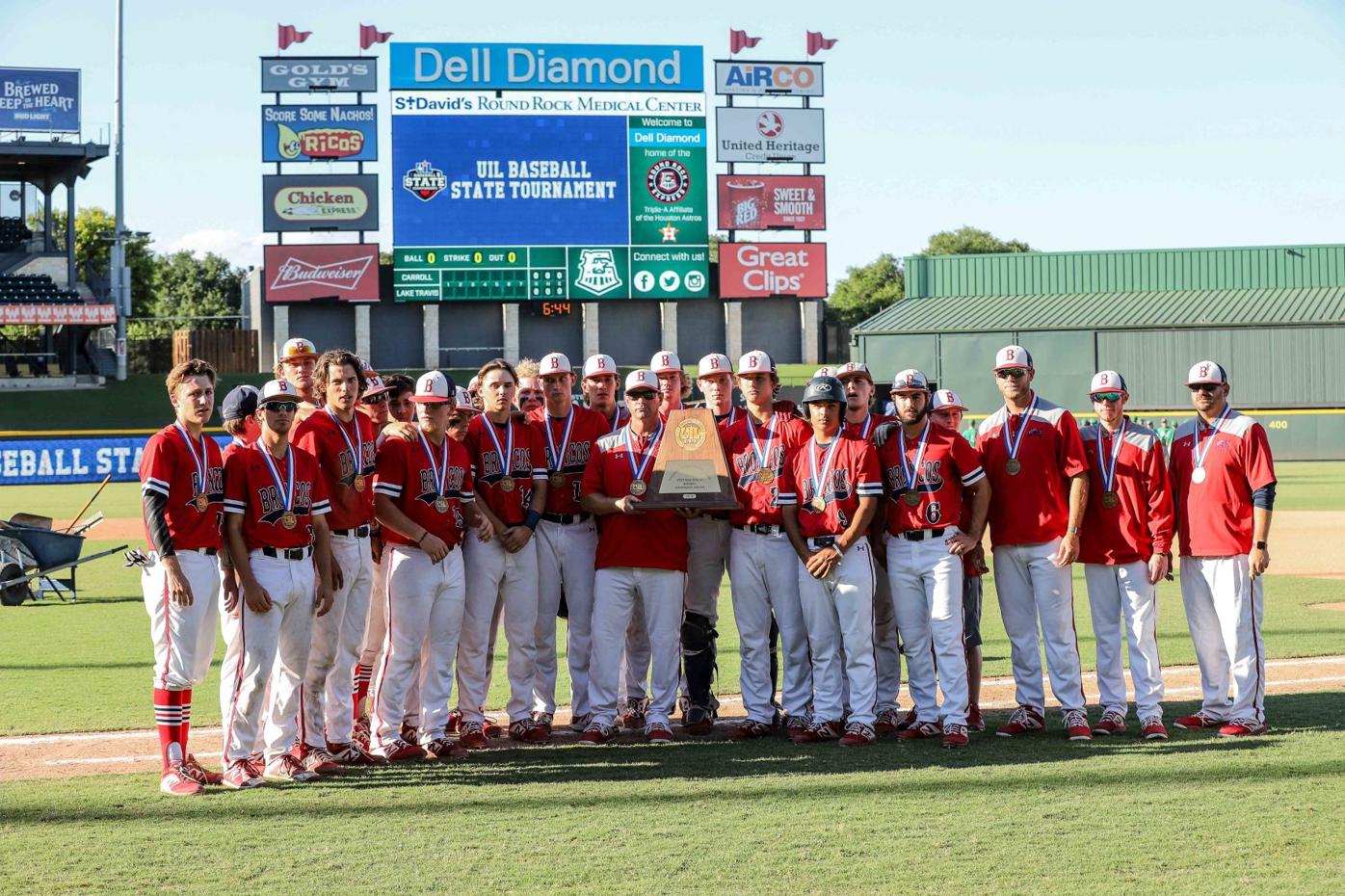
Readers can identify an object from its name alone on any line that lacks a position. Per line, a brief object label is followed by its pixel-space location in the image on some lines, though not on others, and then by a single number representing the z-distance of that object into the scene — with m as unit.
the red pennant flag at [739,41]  43.03
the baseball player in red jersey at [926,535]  6.55
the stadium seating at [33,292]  42.31
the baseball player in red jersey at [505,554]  6.75
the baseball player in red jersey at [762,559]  6.77
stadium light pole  41.28
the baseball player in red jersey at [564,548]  6.97
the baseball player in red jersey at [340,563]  6.19
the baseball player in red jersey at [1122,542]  6.64
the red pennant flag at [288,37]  41.50
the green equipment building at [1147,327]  37.69
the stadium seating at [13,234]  45.34
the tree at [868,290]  74.62
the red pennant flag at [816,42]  43.28
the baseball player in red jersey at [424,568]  6.36
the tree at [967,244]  76.50
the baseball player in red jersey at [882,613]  6.86
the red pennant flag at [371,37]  41.31
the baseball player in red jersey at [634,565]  6.76
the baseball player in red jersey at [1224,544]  6.61
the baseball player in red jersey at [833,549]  6.55
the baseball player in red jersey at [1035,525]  6.66
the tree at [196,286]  77.69
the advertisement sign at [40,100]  43.41
